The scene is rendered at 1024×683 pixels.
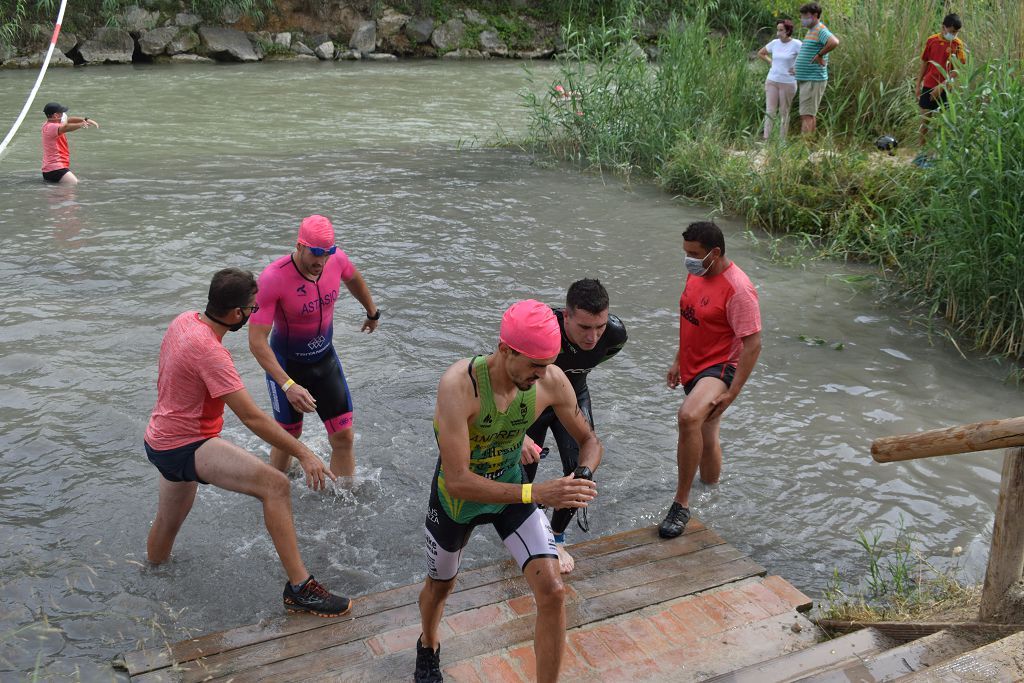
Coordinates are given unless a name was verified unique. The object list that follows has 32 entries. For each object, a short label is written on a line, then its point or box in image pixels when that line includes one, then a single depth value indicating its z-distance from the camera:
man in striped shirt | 13.16
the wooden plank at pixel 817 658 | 4.07
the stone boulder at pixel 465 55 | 27.44
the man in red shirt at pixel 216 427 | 4.75
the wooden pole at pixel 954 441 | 3.46
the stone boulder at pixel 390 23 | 27.19
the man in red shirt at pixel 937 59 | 11.89
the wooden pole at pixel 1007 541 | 3.76
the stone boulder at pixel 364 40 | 26.67
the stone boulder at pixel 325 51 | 26.16
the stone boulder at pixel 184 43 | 24.44
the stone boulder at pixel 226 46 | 24.83
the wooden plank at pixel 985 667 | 2.98
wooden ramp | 4.31
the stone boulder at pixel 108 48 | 23.34
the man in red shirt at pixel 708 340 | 5.62
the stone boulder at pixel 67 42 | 22.98
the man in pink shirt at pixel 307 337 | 5.57
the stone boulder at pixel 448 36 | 27.39
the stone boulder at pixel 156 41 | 24.06
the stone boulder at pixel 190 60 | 24.45
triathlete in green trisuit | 3.70
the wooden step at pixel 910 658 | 3.66
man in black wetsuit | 4.62
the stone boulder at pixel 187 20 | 24.68
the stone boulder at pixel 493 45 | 27.81
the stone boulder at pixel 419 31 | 27.38
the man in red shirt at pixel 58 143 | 12.95
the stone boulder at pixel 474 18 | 28.17
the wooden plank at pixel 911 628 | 3.74
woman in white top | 13.46
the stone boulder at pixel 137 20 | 23.97
